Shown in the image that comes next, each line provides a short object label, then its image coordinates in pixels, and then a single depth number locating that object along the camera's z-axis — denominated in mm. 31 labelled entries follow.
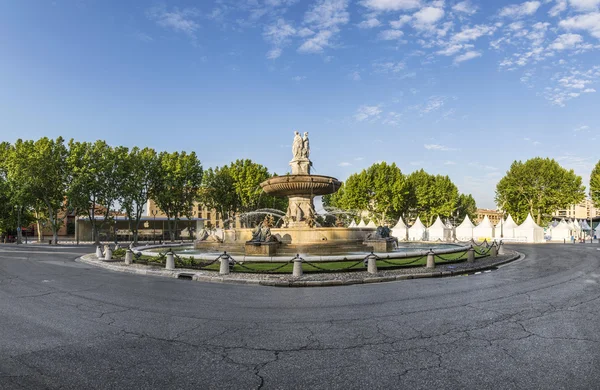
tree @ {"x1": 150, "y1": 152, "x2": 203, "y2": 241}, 54375
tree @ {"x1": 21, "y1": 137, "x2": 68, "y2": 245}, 44594
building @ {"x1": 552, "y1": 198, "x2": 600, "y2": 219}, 152875
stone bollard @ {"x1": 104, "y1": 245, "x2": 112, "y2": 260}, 22694
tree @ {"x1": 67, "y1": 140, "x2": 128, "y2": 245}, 45875
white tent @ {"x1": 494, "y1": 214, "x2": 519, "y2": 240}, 52938
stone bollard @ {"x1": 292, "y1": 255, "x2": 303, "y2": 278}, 14148
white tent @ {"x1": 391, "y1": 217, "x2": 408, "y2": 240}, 53412
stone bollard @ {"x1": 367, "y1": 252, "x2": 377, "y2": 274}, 14617
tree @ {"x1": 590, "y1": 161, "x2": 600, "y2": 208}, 58500
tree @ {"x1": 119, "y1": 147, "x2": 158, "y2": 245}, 50156
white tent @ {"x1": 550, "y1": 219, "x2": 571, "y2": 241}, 56075
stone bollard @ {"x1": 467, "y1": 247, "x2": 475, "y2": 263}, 19119
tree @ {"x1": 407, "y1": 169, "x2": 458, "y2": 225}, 71500
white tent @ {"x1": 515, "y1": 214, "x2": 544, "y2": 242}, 50156
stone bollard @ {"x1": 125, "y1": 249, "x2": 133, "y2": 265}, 19747
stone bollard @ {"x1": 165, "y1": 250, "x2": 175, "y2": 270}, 16938
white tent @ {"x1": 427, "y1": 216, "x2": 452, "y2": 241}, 49250
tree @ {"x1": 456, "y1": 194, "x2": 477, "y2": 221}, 95538
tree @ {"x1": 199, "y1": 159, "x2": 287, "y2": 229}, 60906
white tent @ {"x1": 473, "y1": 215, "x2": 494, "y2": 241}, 52062
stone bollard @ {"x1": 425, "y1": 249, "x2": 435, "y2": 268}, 16250
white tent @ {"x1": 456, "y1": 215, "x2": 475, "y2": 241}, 53938
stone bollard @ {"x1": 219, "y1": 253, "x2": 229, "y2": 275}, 14977
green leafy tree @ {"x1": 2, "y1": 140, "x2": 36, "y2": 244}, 44188
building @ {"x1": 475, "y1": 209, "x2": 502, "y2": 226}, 180225
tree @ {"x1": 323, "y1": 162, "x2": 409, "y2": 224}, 66062
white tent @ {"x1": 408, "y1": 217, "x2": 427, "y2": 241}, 51750
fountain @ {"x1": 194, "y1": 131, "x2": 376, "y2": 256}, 20875
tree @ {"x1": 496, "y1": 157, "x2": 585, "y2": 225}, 62344
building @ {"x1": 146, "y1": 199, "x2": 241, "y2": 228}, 110425
